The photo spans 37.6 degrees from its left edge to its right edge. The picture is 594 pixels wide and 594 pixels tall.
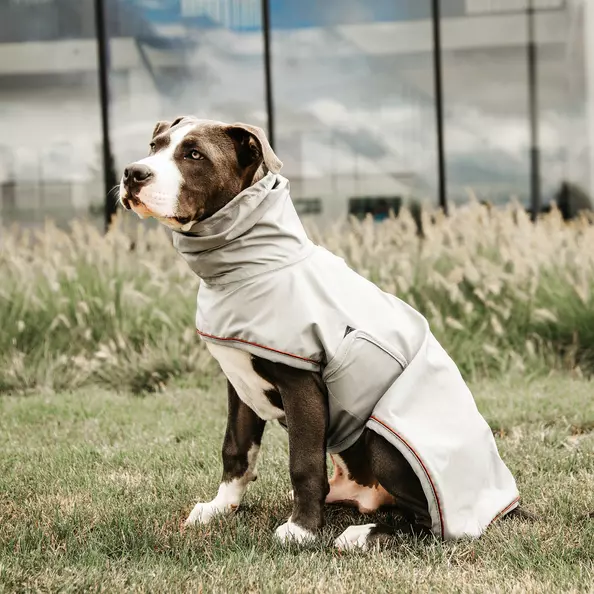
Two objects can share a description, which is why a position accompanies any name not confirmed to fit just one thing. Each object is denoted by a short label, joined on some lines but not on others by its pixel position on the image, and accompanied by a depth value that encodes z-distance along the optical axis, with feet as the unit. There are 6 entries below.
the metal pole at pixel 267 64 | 35.50
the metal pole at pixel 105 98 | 34.73
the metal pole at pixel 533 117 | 36.19
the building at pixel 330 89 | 35.27
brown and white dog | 9.61
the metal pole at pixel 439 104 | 35.68
